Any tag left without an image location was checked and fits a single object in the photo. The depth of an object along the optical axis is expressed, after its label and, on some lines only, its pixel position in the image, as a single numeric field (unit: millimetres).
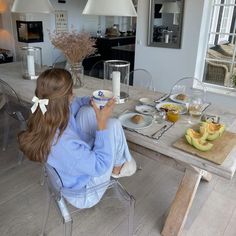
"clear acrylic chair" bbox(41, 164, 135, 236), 1237
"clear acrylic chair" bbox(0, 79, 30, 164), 2090
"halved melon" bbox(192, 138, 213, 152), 1193
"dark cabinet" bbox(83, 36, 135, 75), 5492
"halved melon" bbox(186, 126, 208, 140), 1266
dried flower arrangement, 1912
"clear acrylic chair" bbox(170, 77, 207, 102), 1842
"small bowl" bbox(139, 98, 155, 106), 1797
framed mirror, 3365
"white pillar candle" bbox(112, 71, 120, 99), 1797
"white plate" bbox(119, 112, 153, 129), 1442
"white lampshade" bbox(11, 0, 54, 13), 1829
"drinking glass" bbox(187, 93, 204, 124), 1563
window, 3112
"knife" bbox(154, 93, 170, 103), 1849
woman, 1131
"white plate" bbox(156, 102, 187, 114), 1669
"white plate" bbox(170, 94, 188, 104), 1782
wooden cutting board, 1153
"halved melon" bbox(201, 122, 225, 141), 1282
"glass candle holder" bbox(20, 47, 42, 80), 2371
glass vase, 2074
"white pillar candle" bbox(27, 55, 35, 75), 2361
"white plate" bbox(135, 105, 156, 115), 1639
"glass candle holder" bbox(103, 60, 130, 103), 1821
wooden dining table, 1153
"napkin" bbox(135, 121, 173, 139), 1362
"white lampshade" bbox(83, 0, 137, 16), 1439
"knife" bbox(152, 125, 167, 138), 1398
